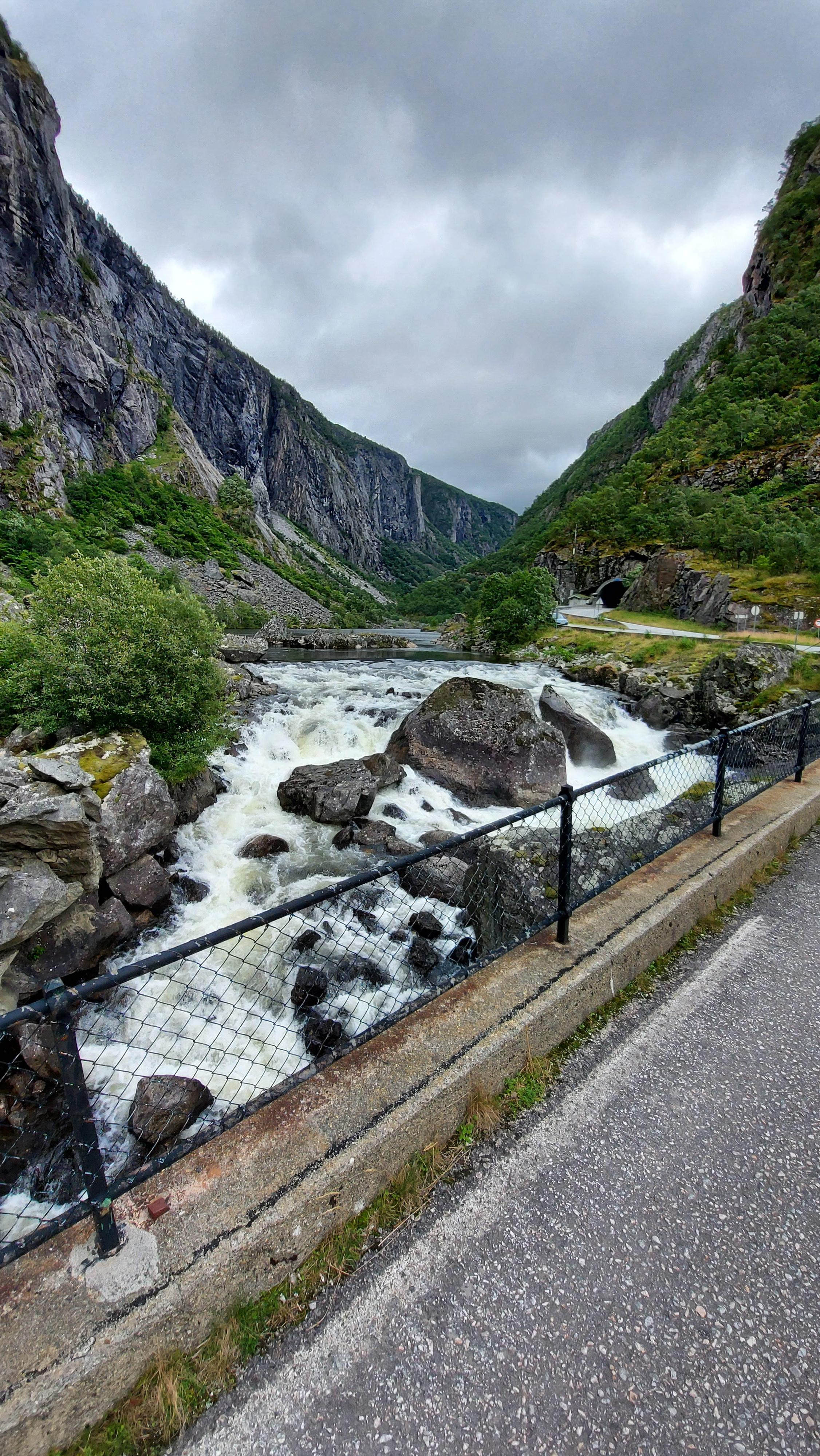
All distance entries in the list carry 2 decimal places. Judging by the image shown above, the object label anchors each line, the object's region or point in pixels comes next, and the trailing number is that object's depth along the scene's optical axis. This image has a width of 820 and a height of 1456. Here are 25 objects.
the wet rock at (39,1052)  4.35
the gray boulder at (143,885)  6.73
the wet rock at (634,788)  9.98
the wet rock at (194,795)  8.91
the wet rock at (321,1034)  4.82
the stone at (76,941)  5.48
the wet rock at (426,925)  6.25
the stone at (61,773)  6.70
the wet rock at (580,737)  12.75
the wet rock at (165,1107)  3.93
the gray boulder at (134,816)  6.85
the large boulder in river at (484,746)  10.52
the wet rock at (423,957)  5.84
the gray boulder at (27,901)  5.09
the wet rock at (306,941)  5.99
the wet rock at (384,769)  10.48
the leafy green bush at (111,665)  8.41
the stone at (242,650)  25.11
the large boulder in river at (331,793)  9.32
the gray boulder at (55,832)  5.90
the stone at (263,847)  8.27
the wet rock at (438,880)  6.95
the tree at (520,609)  38.50
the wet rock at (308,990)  5.36
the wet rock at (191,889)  7.23
